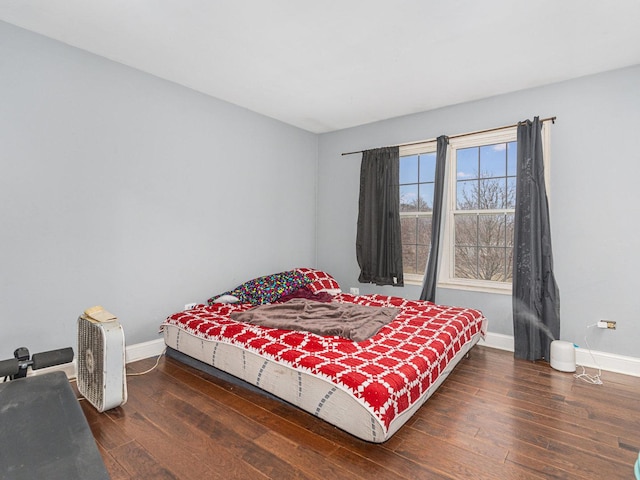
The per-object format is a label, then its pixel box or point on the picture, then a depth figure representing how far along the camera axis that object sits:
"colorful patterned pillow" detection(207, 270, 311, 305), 3.48
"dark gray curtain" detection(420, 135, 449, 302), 3.64
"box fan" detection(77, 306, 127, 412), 2.07
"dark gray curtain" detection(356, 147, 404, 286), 3.99
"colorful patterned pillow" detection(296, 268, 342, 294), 3.90
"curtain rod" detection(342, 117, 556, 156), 3.10
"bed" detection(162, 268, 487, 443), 1.81
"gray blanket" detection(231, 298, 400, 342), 2.55
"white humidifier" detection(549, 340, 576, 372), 2.81
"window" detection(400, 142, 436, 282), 3.92
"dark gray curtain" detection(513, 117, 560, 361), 3.05
